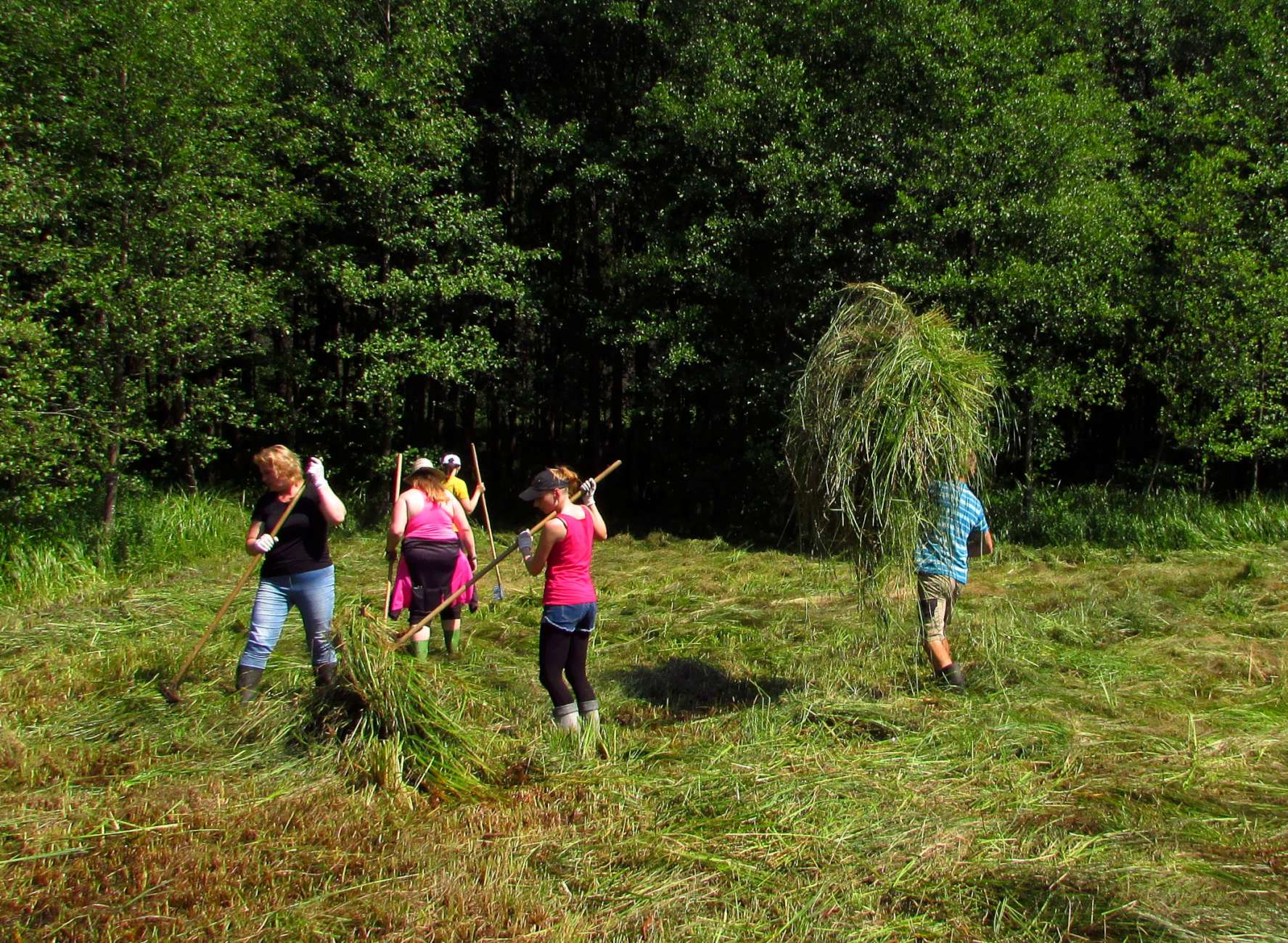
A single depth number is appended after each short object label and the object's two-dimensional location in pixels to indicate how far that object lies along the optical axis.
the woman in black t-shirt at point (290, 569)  5.71
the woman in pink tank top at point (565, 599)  5.21
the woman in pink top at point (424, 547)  6.76
